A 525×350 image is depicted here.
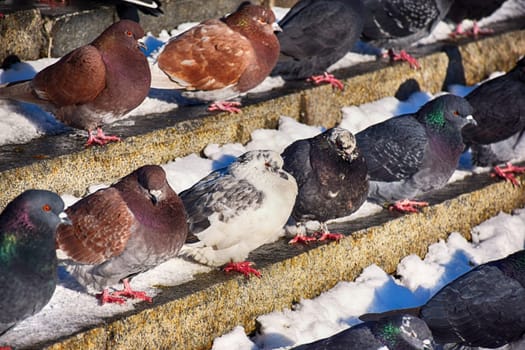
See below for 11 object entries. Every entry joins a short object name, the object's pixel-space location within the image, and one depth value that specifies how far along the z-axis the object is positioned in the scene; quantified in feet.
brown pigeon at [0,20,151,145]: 39.04
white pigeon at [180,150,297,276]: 35.63
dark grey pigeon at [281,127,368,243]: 39.06
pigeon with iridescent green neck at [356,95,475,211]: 43.45
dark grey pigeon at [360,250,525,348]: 34.60
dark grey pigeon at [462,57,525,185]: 48.93
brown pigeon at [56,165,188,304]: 31.78
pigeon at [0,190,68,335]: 28.73
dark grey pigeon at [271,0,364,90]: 50.80
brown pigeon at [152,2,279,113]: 45.06
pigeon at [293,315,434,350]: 29.22
